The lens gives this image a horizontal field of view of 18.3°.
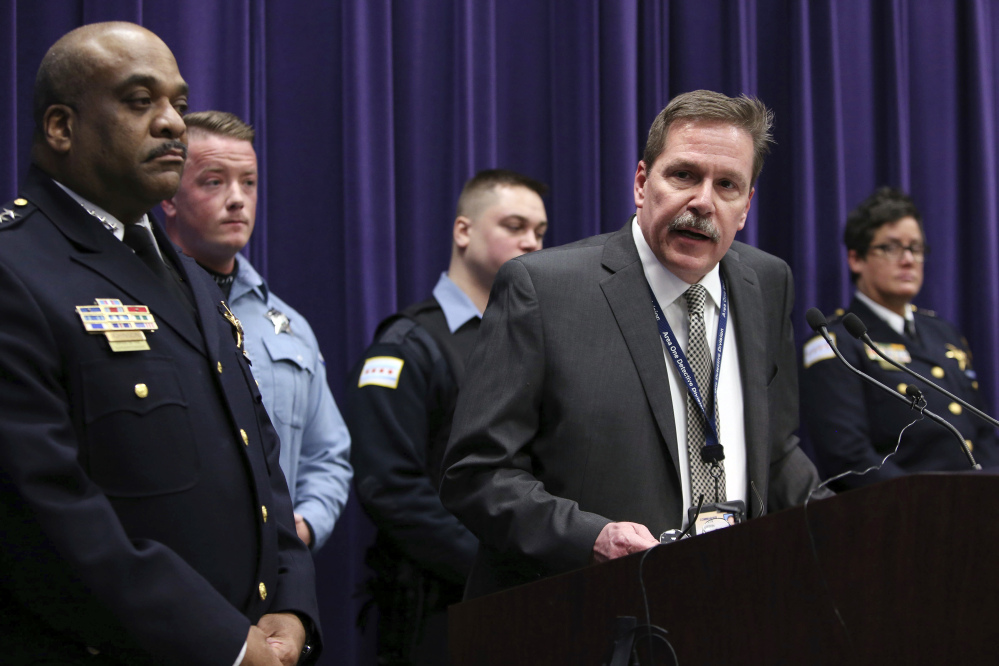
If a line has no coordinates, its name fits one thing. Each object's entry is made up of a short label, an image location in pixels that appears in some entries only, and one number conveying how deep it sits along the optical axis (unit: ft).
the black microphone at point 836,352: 11.57
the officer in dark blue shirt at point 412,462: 14.12
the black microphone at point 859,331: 11.64
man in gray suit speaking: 12.17
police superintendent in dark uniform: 11.30
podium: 10.86
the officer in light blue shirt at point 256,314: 14.01
